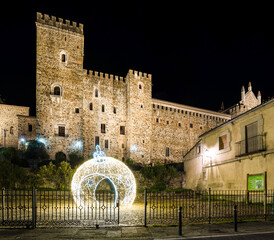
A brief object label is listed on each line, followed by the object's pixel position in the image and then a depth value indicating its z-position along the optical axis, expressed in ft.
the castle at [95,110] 108.99
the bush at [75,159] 100.17
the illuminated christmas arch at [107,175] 42.03
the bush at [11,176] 60.39
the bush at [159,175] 88.28
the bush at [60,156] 95.73
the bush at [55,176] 69.92
